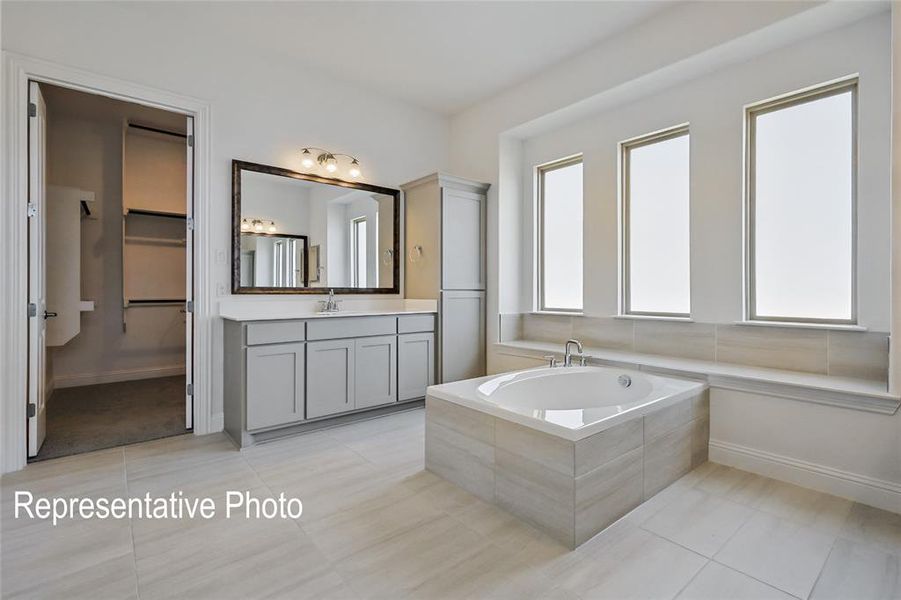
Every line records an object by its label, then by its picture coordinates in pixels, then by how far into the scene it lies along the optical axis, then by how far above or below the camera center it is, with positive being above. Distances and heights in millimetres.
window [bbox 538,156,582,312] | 4059 +606
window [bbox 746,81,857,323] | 2582 +579
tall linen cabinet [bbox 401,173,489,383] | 4047 +369
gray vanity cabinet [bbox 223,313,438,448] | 2908 -539
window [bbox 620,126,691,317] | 3336 +594
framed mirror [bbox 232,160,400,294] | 3385 +561
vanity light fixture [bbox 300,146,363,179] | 3664 +1204
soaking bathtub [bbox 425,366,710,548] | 1806 -714
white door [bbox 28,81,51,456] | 2590 +217
